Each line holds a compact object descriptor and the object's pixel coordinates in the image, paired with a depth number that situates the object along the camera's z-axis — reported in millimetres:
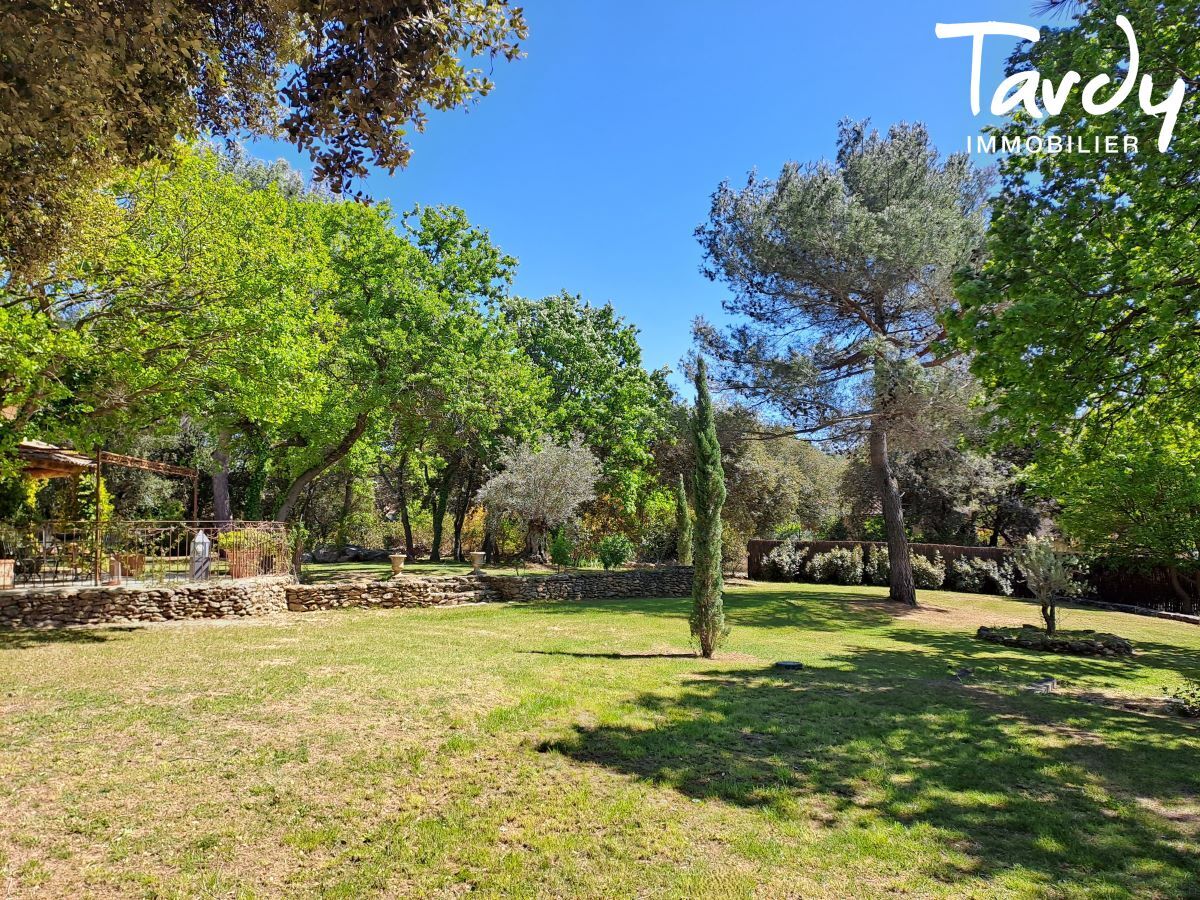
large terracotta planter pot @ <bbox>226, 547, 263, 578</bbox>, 14273
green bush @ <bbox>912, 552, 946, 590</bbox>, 23219
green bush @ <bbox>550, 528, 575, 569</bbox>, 20609
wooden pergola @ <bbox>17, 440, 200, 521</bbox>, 13281
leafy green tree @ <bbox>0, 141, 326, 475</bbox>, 10180
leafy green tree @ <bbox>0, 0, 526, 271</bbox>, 3467
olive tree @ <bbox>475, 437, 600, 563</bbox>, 21172
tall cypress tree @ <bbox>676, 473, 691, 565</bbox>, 22719
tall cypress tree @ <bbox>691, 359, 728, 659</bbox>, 9904
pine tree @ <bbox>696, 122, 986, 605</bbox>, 16125
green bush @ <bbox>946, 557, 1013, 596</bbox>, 22688
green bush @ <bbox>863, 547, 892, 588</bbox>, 24047
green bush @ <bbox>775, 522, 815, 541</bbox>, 32188
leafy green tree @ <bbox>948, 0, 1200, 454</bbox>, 6859
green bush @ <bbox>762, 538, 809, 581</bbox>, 24891
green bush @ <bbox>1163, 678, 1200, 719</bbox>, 7625
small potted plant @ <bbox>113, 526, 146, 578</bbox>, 13070
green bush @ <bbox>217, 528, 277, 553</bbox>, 14086
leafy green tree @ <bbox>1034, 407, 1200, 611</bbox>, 12703
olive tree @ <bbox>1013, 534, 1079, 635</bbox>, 12867
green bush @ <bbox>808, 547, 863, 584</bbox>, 23938
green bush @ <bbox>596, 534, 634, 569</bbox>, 20312
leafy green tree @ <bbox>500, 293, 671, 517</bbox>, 25375
